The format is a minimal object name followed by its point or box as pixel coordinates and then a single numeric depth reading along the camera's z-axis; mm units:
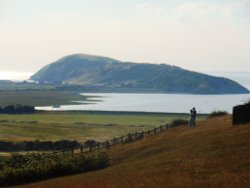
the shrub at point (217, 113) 71744
